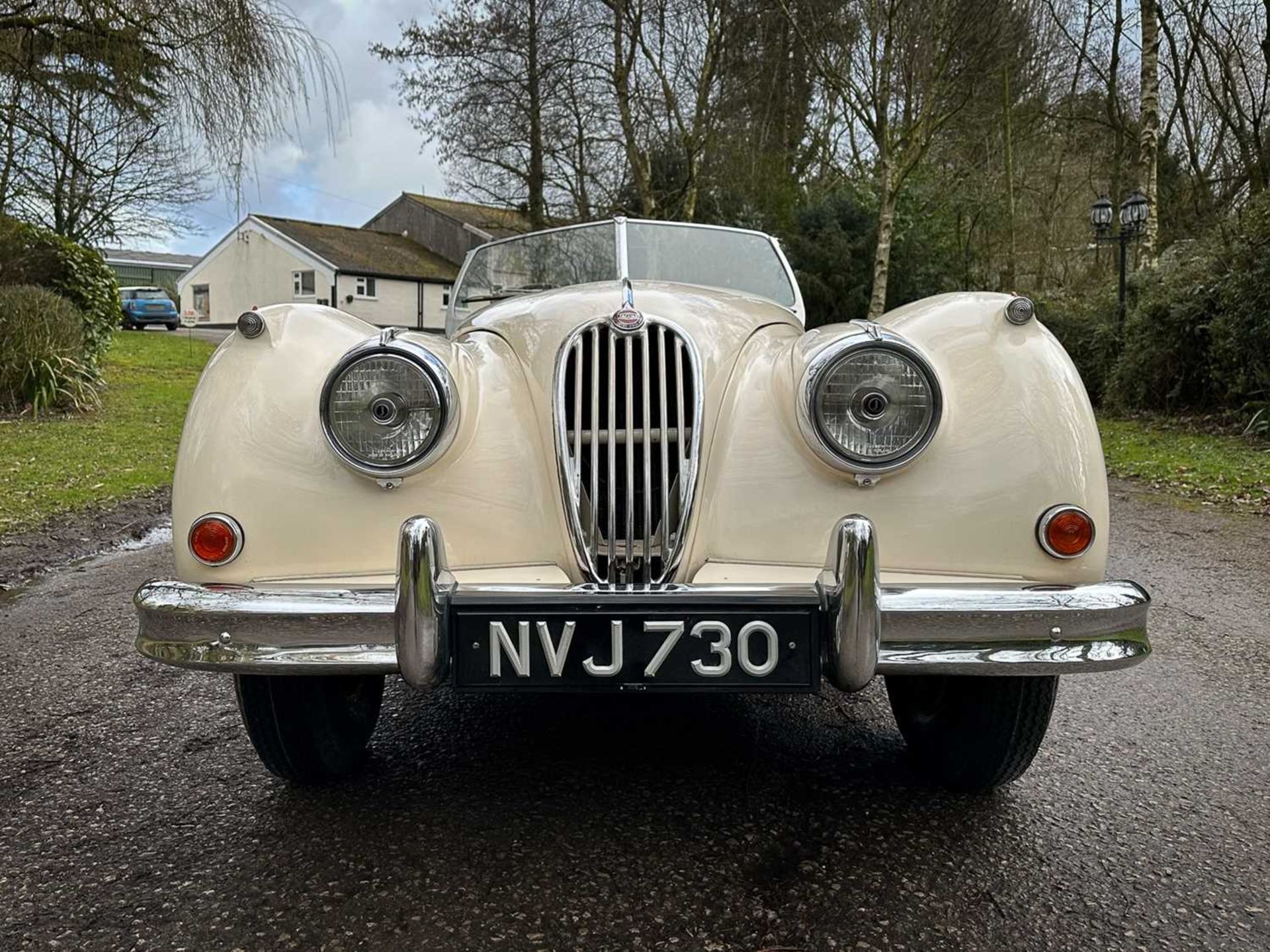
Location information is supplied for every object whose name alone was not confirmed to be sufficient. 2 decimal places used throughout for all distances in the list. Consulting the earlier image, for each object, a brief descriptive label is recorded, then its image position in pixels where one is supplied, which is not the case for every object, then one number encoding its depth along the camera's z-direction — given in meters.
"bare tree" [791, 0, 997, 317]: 13.65
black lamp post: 12.45
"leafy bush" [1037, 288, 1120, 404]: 12.70
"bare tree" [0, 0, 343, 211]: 5.07
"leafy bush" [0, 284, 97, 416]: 9.68
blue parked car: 28.48
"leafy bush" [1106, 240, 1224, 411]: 10.14
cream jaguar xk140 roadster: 1.78
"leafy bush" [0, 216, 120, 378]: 10.88
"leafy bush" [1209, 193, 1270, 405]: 8.89
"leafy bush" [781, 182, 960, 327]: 17.14
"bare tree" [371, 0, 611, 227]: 16.38
